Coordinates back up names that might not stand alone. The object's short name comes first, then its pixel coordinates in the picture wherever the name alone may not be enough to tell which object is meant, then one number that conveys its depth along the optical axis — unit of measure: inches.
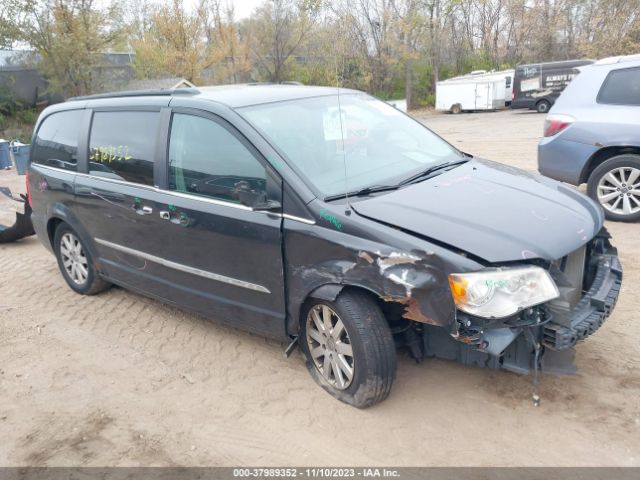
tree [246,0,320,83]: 1425.9
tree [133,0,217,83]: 1250.0
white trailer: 1146.0
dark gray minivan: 114.5
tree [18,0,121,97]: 970.1
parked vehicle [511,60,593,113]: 996.6
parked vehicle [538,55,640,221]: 252.7
